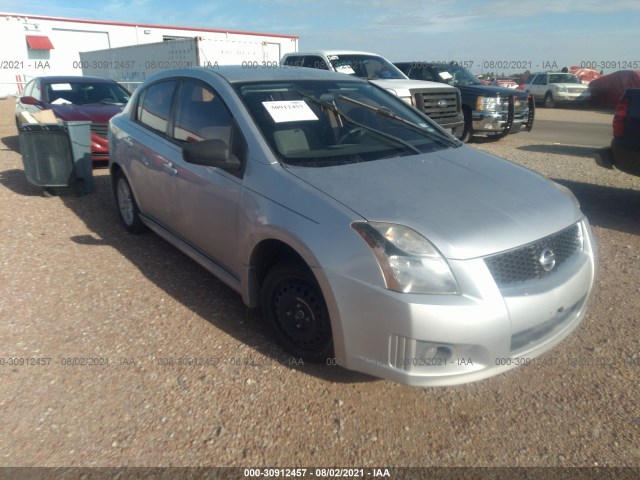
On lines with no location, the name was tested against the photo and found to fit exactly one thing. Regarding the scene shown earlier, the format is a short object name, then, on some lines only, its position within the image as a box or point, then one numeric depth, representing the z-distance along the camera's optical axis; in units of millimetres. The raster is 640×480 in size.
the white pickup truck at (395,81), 9766
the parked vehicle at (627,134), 5598
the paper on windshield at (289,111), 3449
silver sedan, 2477
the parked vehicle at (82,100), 8383
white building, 32625
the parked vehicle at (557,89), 25844
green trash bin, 6656
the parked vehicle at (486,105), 11609
